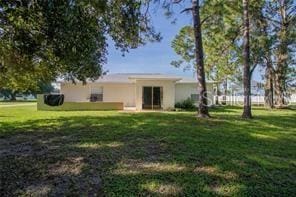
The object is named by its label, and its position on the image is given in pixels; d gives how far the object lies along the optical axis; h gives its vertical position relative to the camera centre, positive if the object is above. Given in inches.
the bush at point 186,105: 541.7 -7.4
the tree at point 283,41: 540.1 +202.0
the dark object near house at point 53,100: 498.9 +6.1
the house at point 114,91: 577.9 +42.1
